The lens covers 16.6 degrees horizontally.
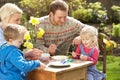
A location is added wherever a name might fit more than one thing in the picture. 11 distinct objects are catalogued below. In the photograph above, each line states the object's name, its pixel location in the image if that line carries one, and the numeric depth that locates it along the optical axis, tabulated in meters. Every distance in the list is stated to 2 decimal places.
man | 5.07
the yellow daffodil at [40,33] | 4.82
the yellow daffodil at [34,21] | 4.80
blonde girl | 4.65
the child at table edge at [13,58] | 4.15
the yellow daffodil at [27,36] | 4.58
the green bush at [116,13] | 10.98
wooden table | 4.20
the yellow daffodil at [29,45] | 4.61
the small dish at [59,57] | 4.72
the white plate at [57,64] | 4.32
